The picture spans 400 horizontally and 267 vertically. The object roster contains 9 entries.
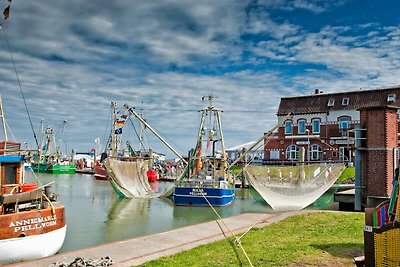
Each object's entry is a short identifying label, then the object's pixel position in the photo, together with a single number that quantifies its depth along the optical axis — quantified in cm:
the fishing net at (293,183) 2336
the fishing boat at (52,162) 8147
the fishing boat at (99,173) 6412
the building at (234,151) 6373
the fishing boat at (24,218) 1270
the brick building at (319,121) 4853
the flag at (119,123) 5247
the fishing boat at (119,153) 3484
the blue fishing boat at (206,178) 2973
